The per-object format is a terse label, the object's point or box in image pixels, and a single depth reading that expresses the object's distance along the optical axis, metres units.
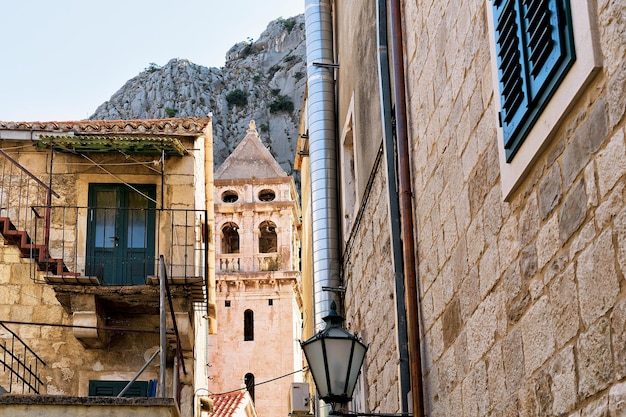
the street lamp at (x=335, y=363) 6.58
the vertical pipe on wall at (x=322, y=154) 12.30
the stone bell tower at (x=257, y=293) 52.56
